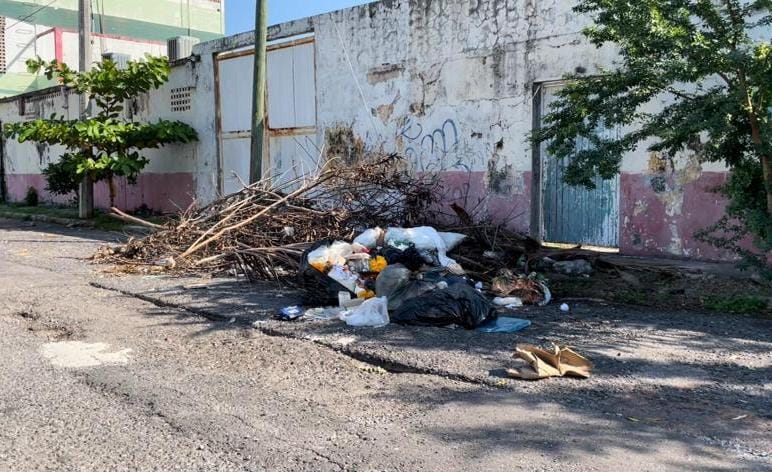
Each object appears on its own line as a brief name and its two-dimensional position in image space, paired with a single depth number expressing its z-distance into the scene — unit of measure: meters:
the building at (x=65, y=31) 30.44
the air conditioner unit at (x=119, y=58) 20.04
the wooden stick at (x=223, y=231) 9.73
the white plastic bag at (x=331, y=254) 7.87
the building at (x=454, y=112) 9.66
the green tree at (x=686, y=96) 6.29
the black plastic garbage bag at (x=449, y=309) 6.29
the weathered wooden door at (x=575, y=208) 10.18
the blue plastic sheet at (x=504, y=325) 6.21
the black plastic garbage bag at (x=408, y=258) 7.91
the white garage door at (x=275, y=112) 14.56
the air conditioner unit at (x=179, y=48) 18.81
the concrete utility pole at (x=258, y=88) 12.42
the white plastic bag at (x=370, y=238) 8.66
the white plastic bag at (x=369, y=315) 6.49
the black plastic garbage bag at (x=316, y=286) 7.49
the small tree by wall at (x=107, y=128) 15.60
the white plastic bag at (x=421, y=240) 8.33
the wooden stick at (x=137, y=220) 11.14
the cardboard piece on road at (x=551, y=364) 4.84
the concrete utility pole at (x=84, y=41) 16.67
